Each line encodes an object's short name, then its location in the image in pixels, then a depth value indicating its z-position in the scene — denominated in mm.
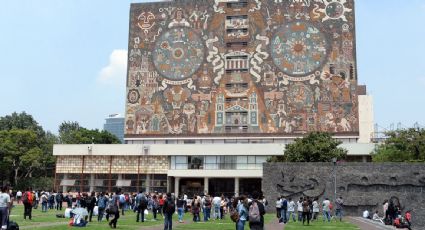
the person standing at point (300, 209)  28362
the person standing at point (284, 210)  28594
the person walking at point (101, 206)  26594
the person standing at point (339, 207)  32575
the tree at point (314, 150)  53500
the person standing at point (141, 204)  26125
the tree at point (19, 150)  70312
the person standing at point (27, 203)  26102
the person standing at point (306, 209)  27500
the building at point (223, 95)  65438
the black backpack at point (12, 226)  15686
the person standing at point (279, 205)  29216
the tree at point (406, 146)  49250
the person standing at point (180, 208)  27625
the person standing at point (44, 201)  36803
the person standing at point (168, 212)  20375
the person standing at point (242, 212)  16188
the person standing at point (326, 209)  31142
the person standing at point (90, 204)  26353
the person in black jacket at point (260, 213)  14773
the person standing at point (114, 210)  21719
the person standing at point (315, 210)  31017
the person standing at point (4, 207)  17167
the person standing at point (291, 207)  30375
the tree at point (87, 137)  86525
